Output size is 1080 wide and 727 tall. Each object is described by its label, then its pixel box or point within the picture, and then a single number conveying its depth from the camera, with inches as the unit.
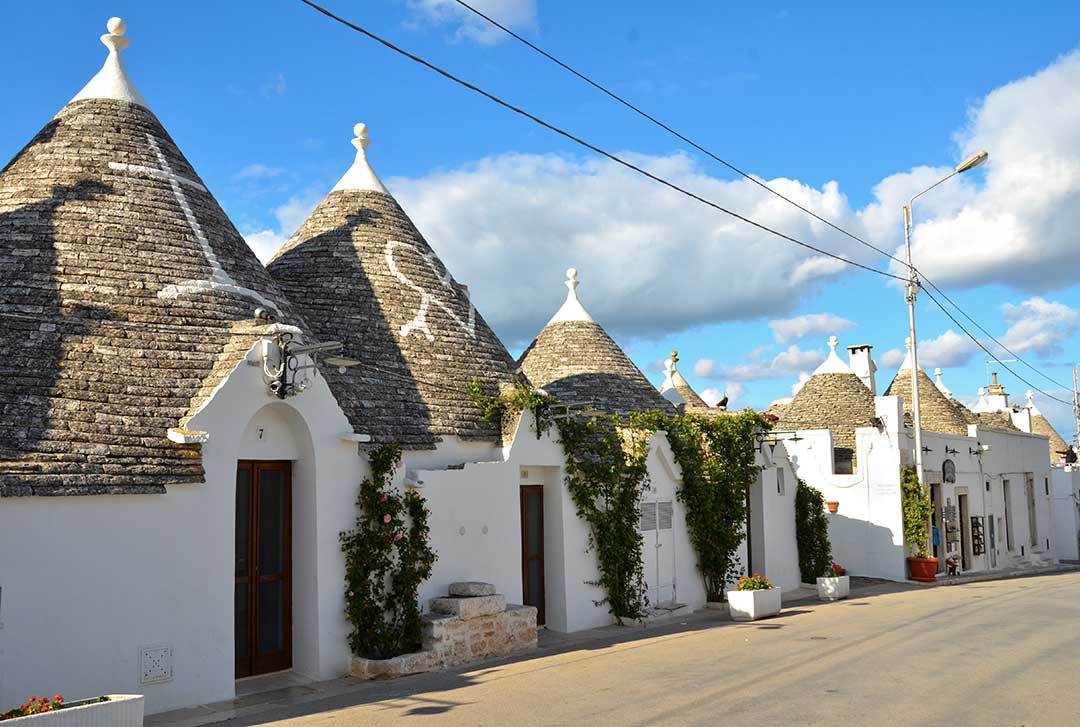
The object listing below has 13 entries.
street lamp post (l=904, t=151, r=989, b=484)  885.8
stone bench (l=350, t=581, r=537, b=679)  447.8
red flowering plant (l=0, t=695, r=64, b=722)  286.6
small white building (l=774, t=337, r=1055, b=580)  1000.9
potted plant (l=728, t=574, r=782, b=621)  642.8
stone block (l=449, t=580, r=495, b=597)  509.4
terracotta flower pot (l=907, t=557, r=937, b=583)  954.1
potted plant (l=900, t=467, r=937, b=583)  956.6
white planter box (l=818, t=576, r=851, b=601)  783.7
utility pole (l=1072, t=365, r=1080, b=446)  1864.9
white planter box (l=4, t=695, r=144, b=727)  287.1
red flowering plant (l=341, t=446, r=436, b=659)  457.1
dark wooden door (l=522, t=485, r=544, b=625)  597.3
